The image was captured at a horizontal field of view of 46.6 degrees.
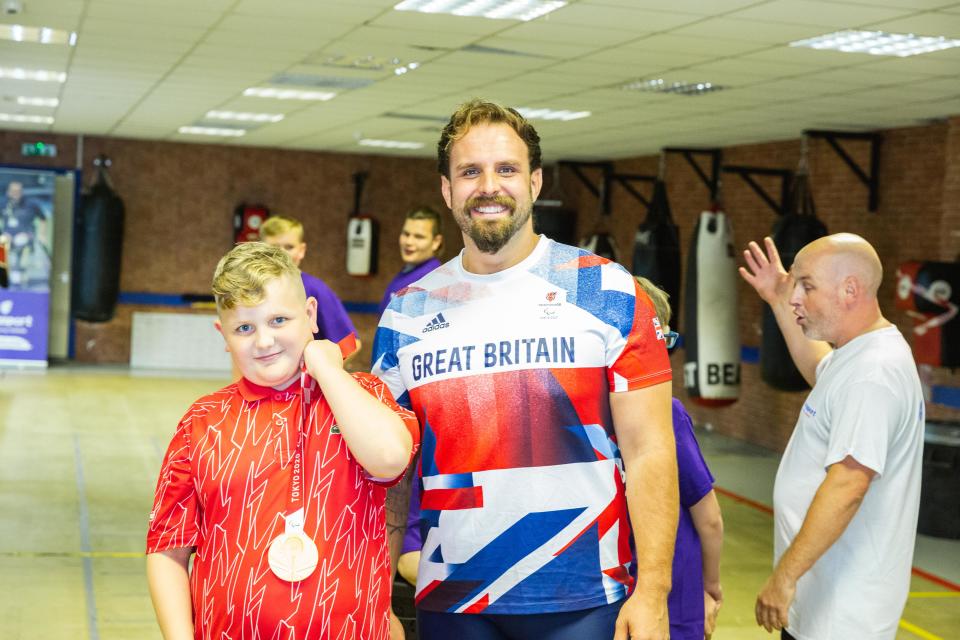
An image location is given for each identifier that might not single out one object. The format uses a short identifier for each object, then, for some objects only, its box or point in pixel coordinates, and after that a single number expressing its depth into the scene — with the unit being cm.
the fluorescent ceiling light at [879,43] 558
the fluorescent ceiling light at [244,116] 1073
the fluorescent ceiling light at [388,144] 1302
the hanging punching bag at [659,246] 1056
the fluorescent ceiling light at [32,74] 833
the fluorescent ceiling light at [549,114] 925
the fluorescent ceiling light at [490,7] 531
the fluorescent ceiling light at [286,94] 887
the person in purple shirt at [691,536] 255
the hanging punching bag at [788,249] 870
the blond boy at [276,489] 185
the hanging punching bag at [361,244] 1461
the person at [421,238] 538
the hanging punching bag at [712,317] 967
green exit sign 1383
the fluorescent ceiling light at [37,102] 1027
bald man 251
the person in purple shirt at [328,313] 434
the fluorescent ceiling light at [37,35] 654
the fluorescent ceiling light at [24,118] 1193
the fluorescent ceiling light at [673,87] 749
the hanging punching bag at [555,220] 1341
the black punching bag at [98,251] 1356
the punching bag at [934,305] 743
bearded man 194
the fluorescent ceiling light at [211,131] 1253
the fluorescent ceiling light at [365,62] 701
